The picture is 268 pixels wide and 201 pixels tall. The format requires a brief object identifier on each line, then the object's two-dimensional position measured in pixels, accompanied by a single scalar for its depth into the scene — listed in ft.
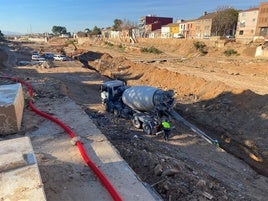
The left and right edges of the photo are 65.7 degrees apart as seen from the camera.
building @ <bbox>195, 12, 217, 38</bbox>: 178.56
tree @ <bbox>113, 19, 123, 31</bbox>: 292.35
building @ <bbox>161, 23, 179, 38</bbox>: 219.89
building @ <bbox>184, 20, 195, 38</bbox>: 200.78
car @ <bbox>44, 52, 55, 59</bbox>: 115.66
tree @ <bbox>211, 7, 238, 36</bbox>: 168.54
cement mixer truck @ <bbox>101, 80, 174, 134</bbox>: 34.69
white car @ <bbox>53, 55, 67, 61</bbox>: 107.68
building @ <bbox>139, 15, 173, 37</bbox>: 268.78
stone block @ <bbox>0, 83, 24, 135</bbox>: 21.41
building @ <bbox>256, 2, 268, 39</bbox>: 148.34
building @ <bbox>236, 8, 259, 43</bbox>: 154.82
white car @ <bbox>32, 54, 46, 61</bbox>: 106.57
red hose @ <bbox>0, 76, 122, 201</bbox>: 15.13
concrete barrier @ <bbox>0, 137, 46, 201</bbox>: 11.33
